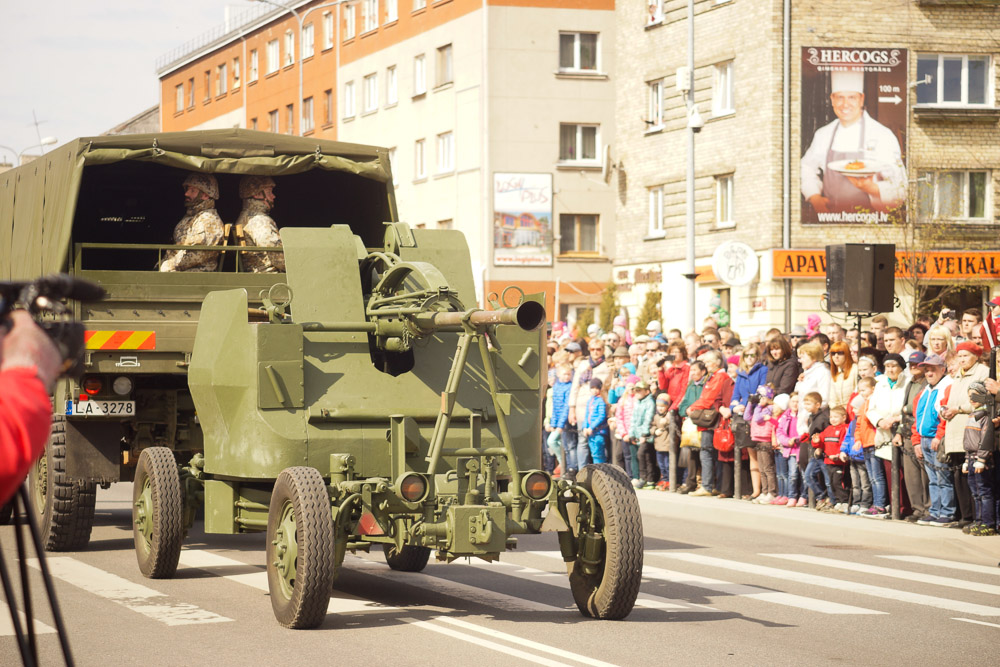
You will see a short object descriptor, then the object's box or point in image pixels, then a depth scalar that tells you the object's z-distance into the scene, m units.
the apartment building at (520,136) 49.19
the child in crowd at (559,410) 22.61
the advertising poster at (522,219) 49.22
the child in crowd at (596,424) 21.39
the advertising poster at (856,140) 36.56
